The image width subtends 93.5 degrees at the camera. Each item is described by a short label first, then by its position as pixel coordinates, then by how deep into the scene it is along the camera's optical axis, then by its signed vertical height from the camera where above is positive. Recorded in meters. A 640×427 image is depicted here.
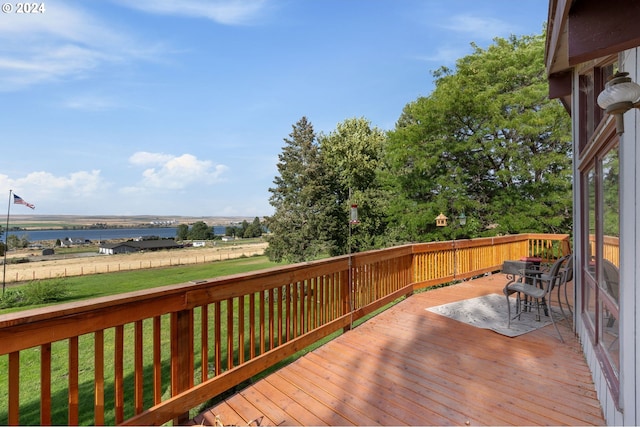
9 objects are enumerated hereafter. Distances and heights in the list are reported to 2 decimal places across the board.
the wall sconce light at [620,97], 1.16 +0.44
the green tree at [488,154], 9.25 +1.96
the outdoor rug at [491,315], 3.81 -1.48
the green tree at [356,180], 16.69 +2.11
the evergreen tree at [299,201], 17.45 +0.79
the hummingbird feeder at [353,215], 3.60 -0.02
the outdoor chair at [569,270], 3.55 -0.73
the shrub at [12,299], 15.95 -4.40
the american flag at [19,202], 16.12 +0.88
